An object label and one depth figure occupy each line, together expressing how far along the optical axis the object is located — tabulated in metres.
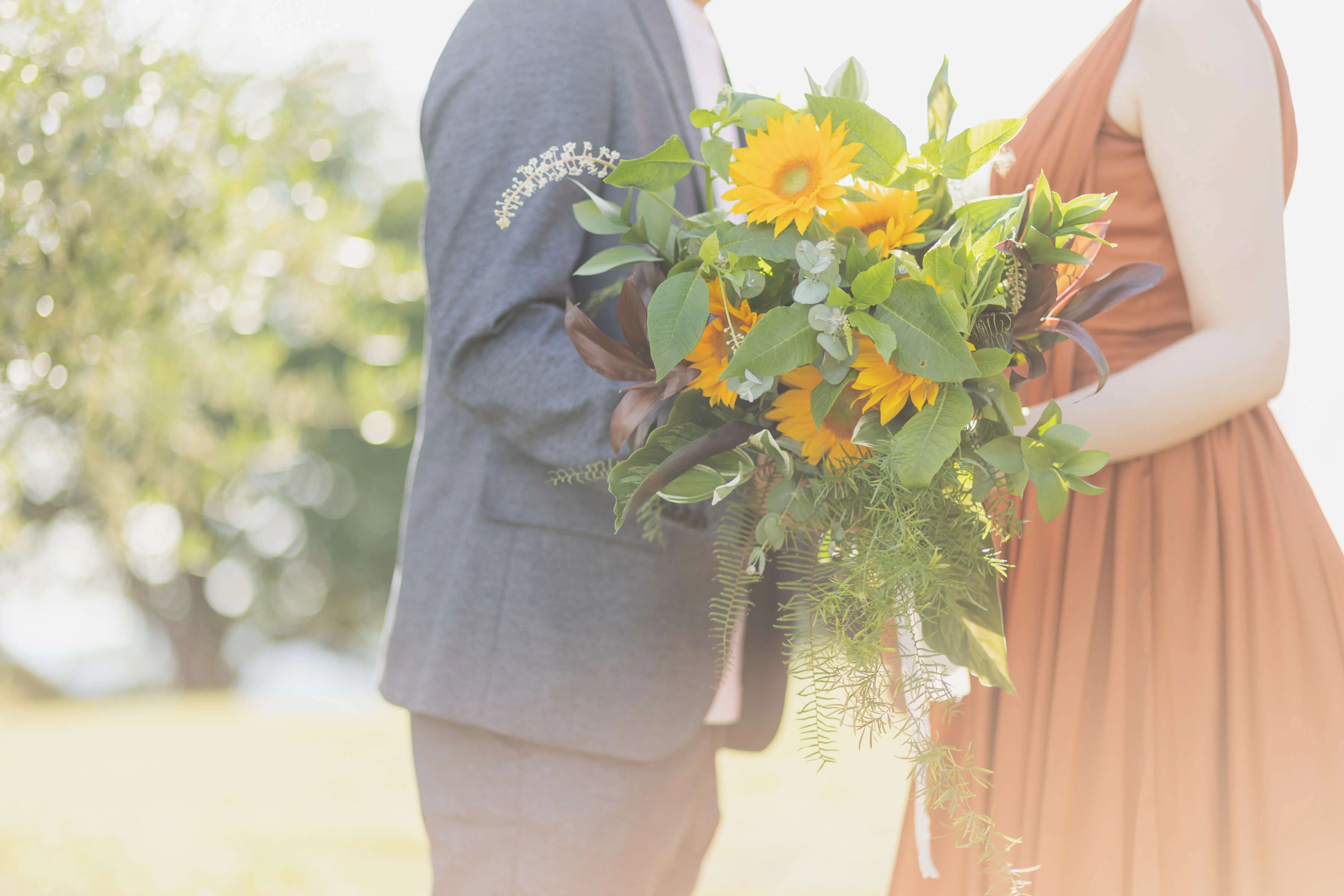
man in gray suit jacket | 2.71
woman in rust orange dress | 2.62
